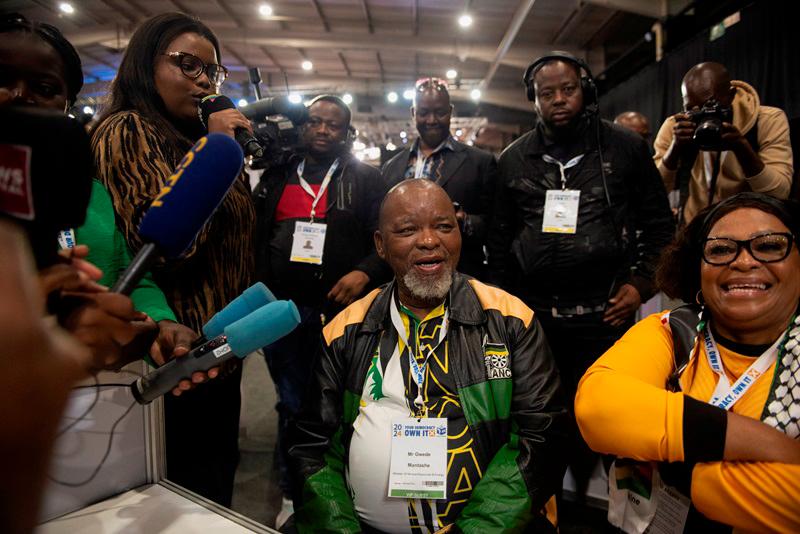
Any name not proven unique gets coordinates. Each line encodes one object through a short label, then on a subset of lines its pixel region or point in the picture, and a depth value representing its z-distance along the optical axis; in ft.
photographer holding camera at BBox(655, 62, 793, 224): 7.38
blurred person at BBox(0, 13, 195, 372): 3.36
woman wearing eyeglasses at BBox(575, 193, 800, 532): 3.57
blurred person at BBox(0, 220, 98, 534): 1.09
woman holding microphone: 4.30
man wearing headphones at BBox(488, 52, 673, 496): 7.22
